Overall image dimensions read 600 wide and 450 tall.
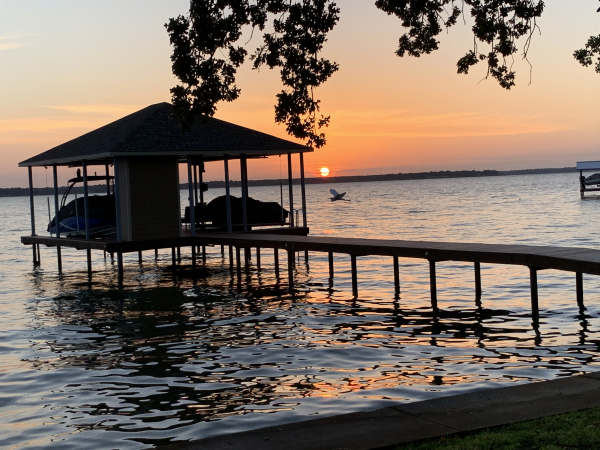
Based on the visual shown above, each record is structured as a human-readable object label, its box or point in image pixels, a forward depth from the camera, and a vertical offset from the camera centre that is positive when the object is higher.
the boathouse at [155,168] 23.59 +1.08
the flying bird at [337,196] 117.36 -0.27
